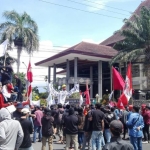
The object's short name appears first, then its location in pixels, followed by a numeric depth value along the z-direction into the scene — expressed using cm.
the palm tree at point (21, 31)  3134
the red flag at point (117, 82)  1109
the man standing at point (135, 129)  806
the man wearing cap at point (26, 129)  595
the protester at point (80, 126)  961
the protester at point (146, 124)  1185
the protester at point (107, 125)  933
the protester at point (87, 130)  888
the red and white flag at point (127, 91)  1037
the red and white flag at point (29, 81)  1034
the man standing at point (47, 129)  846
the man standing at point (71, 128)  874
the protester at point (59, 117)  1196
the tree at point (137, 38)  2316
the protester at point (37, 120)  1229
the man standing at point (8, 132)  490
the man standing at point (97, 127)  854
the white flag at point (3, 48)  1067
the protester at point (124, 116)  1224
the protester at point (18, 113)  635
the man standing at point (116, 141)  377
